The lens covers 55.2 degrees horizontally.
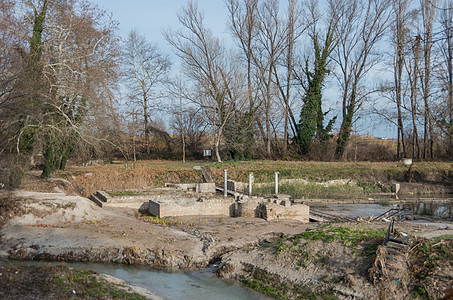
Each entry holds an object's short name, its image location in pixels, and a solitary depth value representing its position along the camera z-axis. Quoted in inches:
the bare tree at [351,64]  1768.0
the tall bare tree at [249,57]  1701.5
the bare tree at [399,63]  1647.4
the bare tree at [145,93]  1876.2
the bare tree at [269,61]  1788.9
